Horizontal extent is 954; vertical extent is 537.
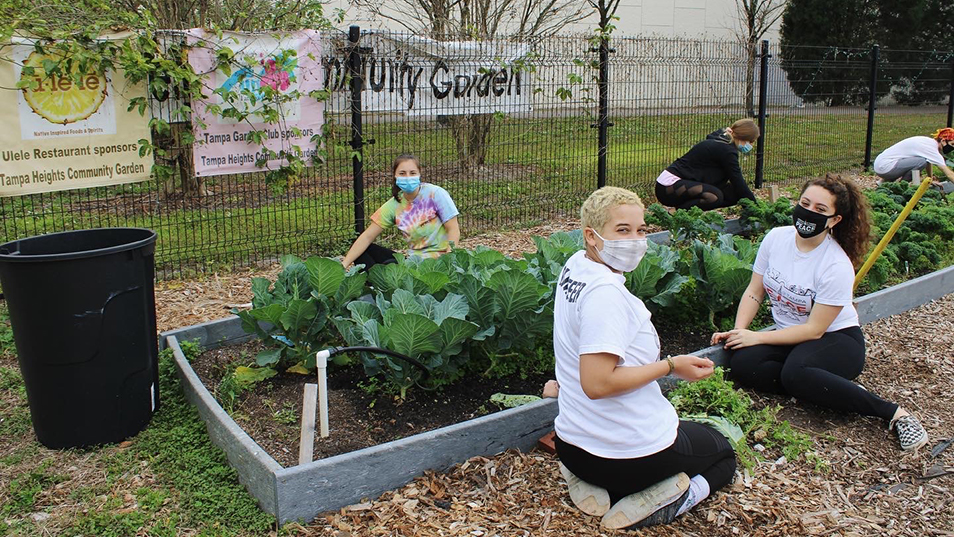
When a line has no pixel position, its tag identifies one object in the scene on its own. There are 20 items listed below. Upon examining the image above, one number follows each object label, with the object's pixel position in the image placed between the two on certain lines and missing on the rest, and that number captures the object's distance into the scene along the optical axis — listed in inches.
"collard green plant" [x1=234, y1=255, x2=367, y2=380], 174.9
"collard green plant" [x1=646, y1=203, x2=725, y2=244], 281.7
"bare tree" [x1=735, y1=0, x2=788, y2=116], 435.2
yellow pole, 204.4
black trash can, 147.4
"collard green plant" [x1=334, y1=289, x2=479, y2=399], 154.6
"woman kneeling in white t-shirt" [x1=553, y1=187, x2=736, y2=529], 117.5
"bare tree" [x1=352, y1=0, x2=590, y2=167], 354.3
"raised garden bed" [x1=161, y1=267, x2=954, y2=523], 129.4
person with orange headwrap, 387.2
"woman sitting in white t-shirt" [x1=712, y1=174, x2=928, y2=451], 170.9
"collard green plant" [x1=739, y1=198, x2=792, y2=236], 303.3
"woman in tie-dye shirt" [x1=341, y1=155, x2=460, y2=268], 224.2
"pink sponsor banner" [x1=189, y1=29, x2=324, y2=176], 257.9
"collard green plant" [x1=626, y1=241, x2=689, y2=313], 199.0
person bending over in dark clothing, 340.2
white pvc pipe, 132.0
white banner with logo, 225.6
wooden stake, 130.6
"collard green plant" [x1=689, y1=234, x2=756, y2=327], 204.1
